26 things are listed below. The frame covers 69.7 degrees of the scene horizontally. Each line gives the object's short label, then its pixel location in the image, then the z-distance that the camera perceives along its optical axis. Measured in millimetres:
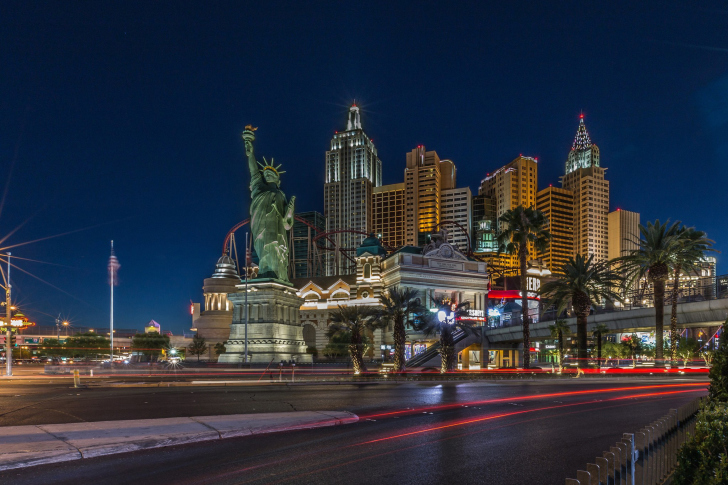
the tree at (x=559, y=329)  46625
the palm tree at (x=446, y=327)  36906
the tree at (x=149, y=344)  63000
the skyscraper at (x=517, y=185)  177375
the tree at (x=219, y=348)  79400
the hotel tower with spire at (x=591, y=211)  177125
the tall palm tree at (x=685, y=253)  37844
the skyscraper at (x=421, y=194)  173875
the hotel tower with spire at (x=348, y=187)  179000
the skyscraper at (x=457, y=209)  175500
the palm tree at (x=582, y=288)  40219
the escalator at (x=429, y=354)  48500
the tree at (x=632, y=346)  63594
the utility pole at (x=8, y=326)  35719
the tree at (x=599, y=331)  44612
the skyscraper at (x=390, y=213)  180000
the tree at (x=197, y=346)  80500
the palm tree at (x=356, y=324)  37188
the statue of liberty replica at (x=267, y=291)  60625
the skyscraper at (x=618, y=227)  177000
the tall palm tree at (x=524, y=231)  44500
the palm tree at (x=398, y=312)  38719
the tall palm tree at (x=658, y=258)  37156
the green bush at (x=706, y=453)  5156
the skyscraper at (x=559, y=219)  176875
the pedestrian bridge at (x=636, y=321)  36000
